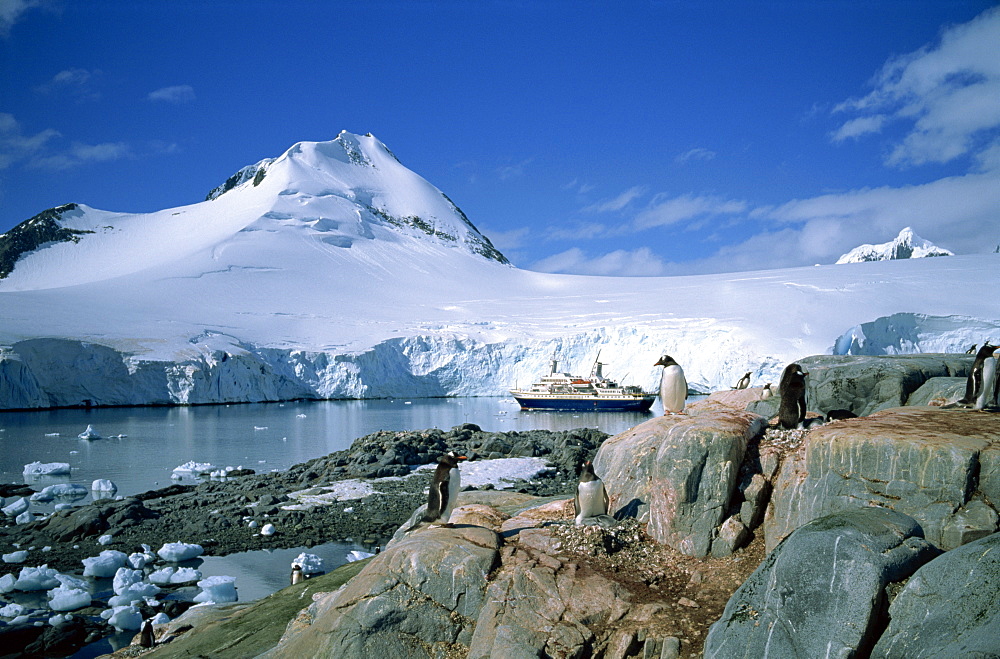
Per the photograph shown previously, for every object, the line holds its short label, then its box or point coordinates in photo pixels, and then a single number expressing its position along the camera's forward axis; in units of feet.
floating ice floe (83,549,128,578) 37.58
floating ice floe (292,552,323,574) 37.70
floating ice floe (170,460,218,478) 68.08
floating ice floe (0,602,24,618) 31.96
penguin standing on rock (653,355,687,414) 28.27
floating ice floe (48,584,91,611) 32.96
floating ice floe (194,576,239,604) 33.76
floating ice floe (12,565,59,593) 35.09
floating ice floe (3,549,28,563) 40.22
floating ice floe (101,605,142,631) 31.01
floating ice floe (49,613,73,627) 30.94
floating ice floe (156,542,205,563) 40.29
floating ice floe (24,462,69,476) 67.26
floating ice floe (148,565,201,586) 36.52
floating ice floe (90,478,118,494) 58.44
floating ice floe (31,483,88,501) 56.90
